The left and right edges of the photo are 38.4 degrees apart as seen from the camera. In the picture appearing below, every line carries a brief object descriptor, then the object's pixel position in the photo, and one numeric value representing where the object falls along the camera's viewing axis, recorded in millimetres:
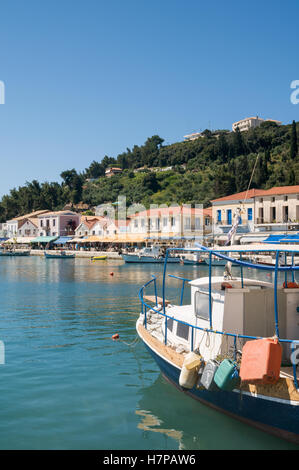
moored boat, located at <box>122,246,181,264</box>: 64038
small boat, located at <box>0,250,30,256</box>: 89938
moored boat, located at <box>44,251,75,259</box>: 77062
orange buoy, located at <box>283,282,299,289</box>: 10344
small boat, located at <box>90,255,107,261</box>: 71125
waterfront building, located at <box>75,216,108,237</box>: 90606
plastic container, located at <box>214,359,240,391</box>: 8797
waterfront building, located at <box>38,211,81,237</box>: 106375
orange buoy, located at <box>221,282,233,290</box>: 10222
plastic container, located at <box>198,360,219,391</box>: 9164
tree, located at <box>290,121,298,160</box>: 87062
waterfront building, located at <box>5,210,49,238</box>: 115625
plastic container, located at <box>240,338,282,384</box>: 8352
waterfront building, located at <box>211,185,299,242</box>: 60738
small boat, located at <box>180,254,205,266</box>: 60625
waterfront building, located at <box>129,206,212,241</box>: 72500
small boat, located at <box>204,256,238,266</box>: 58531
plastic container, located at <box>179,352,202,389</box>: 9648
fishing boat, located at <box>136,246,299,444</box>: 8406
